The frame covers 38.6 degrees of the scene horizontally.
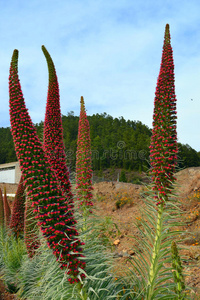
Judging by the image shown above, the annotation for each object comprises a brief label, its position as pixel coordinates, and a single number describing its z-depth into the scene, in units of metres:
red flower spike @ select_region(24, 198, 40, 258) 5.78
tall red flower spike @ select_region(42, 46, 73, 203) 3.90
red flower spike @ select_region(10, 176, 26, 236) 7.27
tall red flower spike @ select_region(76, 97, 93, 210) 4.51
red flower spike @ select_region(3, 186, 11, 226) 9.08
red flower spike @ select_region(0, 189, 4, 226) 8.70
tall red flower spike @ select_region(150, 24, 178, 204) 3.17
